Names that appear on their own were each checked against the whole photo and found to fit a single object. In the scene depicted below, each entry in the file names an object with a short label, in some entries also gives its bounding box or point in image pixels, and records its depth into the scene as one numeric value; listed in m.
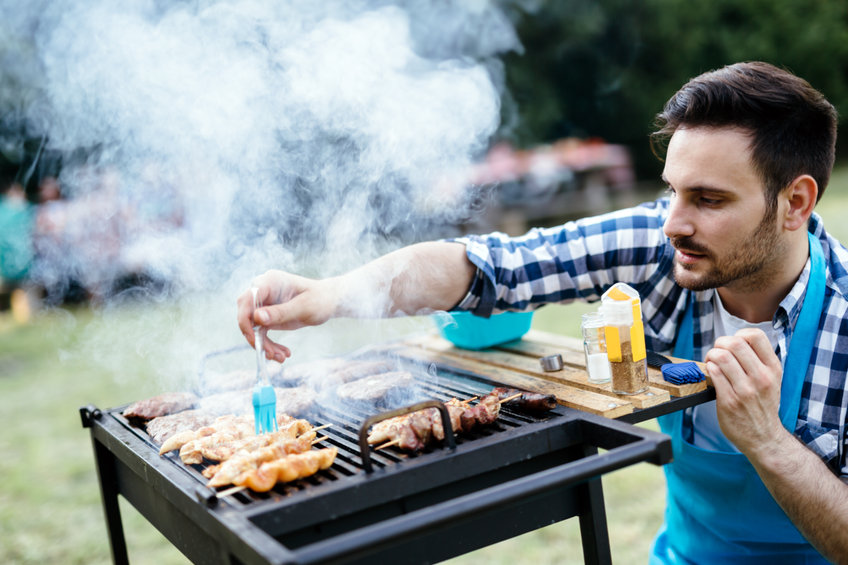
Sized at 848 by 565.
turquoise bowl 2.81
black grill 1.39
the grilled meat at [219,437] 1.89
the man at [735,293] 2.06
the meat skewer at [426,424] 1.82
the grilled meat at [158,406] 2.29
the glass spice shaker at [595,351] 2.15
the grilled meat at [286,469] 1.65
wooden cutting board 2.01
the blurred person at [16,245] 9.69
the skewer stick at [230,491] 1.61
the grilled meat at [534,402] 1.99
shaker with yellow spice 2.04
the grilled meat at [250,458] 1.68
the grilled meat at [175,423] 2.09
